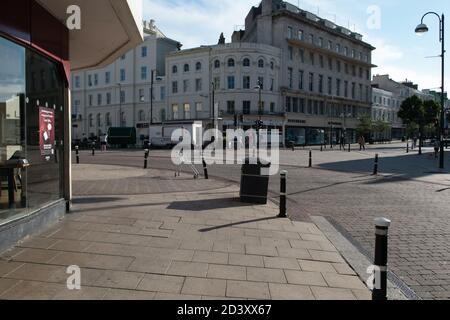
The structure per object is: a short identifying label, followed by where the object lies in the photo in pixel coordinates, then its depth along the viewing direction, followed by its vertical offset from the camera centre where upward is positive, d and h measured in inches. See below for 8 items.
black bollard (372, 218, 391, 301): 144.5 -44.1
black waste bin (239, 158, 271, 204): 364.5 -39.5
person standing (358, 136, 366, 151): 1837.6 +13.7
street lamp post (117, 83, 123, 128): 2478.6 +259.8
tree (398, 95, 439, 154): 3036.4 +296.0
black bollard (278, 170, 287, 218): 314.4 -45.8
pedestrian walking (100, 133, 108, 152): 1475.3 +1.1
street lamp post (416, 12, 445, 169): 807.1 +226.8
